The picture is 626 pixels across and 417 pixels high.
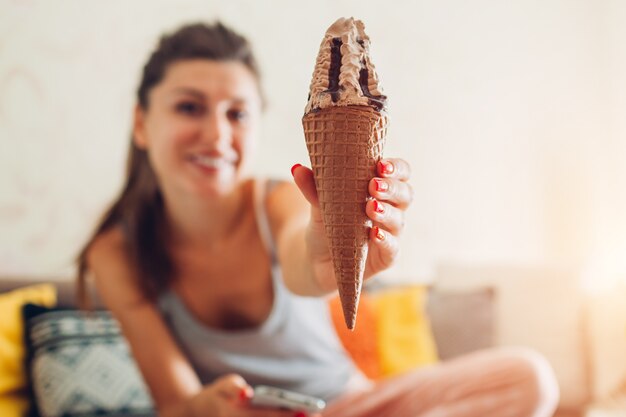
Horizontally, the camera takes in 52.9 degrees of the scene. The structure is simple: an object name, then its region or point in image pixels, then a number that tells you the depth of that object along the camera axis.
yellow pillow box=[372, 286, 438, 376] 2.08
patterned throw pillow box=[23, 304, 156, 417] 1.76
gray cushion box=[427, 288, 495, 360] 2.19
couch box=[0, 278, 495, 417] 1.78
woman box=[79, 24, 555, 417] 1.28
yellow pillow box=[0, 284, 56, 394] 1.83
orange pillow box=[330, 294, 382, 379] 2.05
